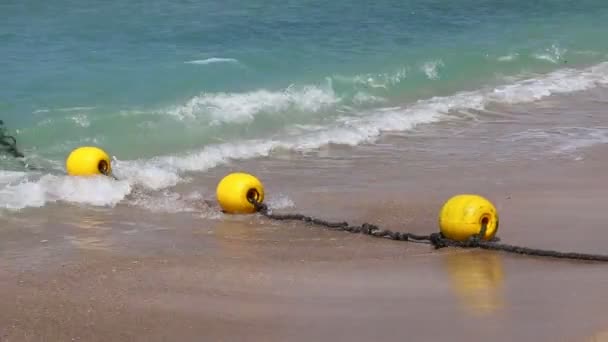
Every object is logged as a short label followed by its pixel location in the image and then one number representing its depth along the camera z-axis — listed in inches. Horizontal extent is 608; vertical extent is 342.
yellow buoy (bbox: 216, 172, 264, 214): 709.9
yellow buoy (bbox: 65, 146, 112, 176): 789.9
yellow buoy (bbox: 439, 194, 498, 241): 620.4
